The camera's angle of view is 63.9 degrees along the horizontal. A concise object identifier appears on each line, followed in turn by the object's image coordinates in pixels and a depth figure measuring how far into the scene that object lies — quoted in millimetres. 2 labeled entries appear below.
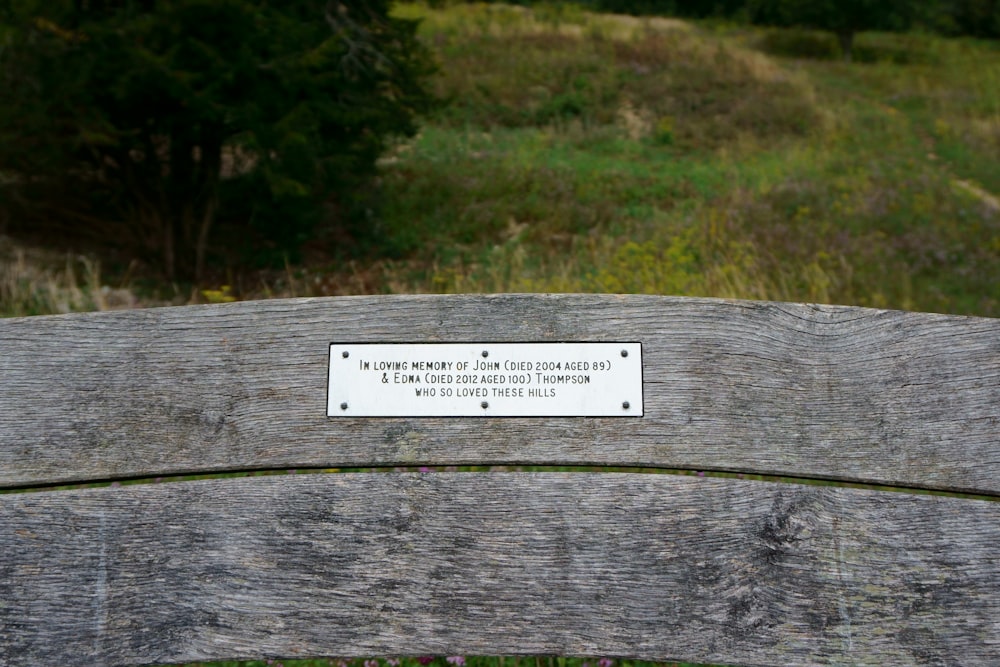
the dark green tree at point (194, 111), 8164
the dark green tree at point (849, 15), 27781
